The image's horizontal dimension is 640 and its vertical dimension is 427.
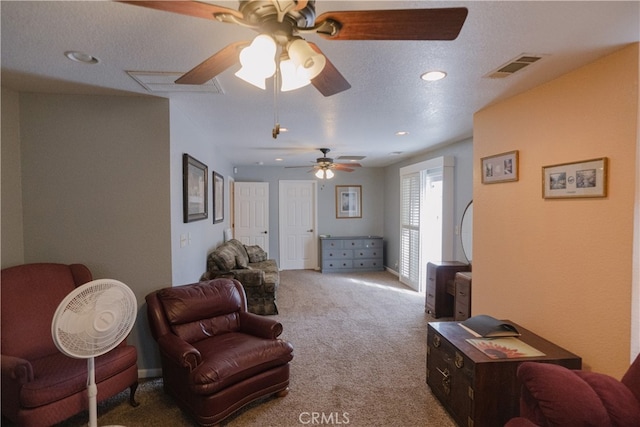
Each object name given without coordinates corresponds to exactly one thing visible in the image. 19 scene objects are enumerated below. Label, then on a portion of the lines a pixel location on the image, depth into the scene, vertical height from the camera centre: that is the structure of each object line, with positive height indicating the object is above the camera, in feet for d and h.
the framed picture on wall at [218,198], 14.94 +0.48
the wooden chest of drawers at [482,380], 6.09 -3.49
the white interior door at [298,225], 22.82 -1.32
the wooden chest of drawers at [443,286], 13.29 -3.36
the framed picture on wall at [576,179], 6.10 +0.59
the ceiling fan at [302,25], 3.24 +2.02
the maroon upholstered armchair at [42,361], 5.74 -3.27
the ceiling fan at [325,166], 16.09 +2.15
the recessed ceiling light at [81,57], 5.85 +2.89
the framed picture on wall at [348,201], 23.43 +0.47
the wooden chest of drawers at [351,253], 21.97 -3.29
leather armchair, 6.66 -3.41
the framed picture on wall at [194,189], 9.85 +0.64
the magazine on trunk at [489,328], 7.14 -2.85
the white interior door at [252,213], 22.03 -0.41
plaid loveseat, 13.46 -3.05
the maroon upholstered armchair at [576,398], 4.39 -2.80
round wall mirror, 13.43 -1.03
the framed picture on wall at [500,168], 8.23 +1.11
